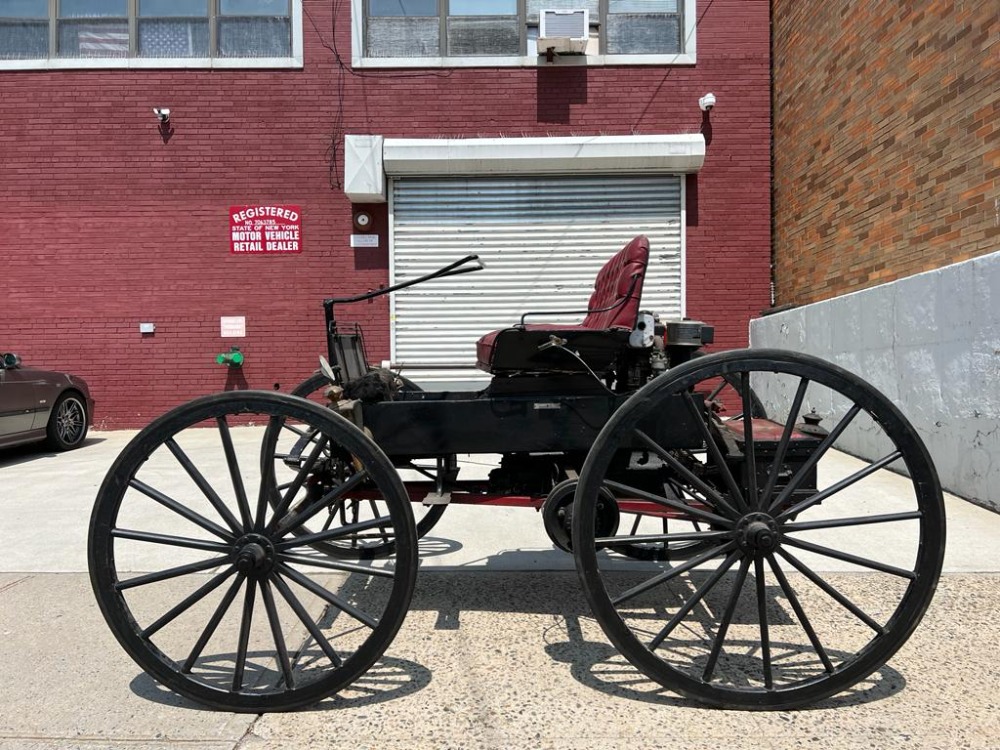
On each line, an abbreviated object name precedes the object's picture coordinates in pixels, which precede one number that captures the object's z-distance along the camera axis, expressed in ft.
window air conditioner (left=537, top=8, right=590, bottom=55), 28.63
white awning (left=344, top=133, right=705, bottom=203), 28.73
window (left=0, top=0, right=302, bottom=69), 30.09
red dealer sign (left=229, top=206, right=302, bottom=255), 29.94
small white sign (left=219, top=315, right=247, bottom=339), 30.09
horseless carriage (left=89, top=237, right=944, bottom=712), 7.07
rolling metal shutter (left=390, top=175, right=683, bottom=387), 29.94
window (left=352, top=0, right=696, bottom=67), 29.89
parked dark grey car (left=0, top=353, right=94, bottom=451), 22.82
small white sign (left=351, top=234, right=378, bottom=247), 30.09
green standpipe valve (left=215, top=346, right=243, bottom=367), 29.66
